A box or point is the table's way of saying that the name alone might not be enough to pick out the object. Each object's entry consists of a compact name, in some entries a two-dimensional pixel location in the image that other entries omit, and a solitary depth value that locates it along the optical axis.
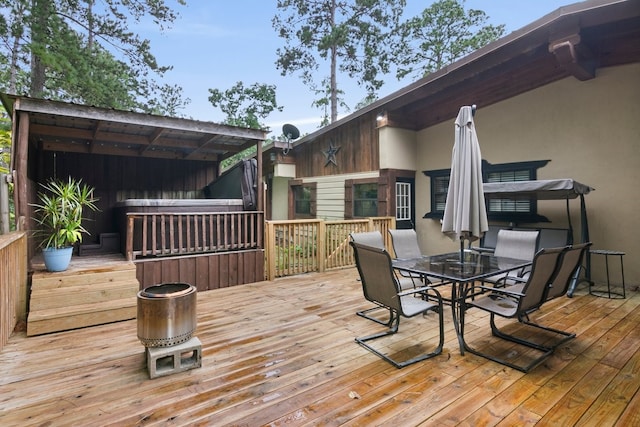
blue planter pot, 3.95
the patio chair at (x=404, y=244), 4.50
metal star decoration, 9.05
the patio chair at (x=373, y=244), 3.83
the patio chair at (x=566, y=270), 2.82
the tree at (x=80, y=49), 10.14
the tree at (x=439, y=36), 14.59
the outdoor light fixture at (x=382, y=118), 7.54
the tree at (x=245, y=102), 19.02
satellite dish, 9.62
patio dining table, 3.00
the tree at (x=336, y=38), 14.70
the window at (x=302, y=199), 10.07
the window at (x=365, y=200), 8.01
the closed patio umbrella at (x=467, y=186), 3.45
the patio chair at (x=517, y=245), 4.09
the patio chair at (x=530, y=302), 2.62
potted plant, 3.94
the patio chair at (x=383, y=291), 2.76
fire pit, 2.55
